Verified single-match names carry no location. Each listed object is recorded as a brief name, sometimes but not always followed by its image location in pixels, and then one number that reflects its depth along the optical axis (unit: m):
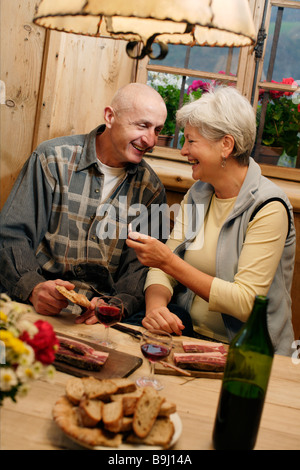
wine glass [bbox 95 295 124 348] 1.45
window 2.87
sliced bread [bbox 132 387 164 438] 0.97
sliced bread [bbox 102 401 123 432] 0.95
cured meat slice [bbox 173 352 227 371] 1.36
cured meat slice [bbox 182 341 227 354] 1.48
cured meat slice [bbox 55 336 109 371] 1.27
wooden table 0.97
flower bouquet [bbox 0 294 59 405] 0.81
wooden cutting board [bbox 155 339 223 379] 1.35
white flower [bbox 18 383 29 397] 0.82
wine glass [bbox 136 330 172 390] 1.24
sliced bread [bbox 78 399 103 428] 0.95
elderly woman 1.85
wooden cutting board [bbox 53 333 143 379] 1.25
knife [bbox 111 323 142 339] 1.58
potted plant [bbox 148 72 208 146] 3.03
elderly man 2.14
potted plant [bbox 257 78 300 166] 2.92
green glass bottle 0.97
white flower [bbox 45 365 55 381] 0.84
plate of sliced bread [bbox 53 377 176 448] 0.95
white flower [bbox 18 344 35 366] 0.80
